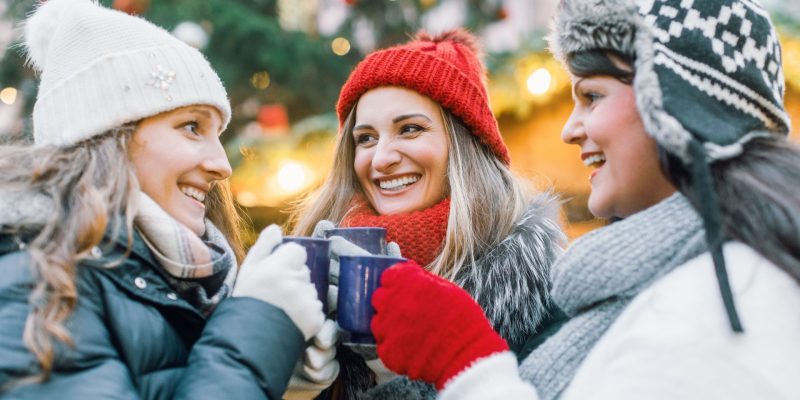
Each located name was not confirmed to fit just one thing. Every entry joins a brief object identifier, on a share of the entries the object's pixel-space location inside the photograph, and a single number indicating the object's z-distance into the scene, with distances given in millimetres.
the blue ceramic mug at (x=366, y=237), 1782
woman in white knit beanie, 1254
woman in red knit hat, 2094
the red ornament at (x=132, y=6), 4512
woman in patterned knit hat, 1153
